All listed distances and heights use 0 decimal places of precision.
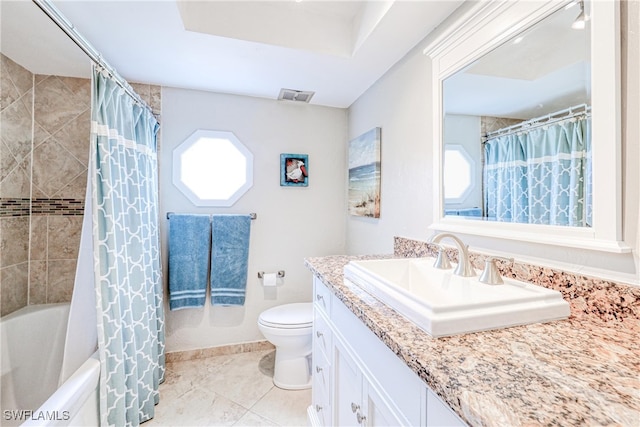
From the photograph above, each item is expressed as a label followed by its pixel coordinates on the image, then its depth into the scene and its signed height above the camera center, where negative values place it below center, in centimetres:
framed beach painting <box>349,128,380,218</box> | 199 +31
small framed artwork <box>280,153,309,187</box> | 242 +39
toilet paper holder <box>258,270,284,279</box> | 236 -51
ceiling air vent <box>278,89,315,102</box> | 220 +96
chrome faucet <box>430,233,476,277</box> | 101 -17
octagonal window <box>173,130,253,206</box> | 221 +38
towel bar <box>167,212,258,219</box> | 232 +0
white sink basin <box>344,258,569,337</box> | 69 -25
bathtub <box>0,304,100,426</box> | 124 -79
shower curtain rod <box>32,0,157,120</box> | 95 +70
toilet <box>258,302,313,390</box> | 185 -87
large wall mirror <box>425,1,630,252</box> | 76 +32
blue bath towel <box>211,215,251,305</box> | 220 -34
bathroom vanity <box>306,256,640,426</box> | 44 -30
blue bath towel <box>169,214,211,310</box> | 213 -33
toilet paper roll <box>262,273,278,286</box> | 232 -53
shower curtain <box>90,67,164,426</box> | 135 -21
